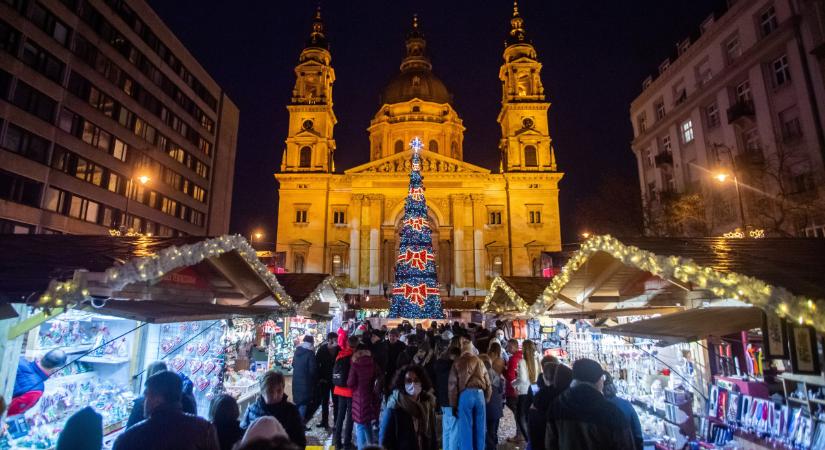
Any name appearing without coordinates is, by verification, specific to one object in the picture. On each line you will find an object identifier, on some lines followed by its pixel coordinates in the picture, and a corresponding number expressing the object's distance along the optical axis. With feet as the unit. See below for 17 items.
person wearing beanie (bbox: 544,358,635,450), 11.33
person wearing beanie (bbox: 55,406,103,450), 9.73
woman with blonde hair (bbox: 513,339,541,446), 24.14
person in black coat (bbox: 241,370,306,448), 14.10
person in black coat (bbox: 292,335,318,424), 25.64
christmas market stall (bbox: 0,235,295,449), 13.60
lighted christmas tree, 75.72
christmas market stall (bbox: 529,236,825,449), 13.69
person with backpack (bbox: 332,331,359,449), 24.27
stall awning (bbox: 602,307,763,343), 17.52
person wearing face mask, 14.94
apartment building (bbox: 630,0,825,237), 65.51
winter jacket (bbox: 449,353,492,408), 18.57
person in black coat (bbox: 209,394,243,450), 13.70
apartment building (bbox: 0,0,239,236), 75.36
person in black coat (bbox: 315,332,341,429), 28.78
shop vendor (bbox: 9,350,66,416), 16.05
